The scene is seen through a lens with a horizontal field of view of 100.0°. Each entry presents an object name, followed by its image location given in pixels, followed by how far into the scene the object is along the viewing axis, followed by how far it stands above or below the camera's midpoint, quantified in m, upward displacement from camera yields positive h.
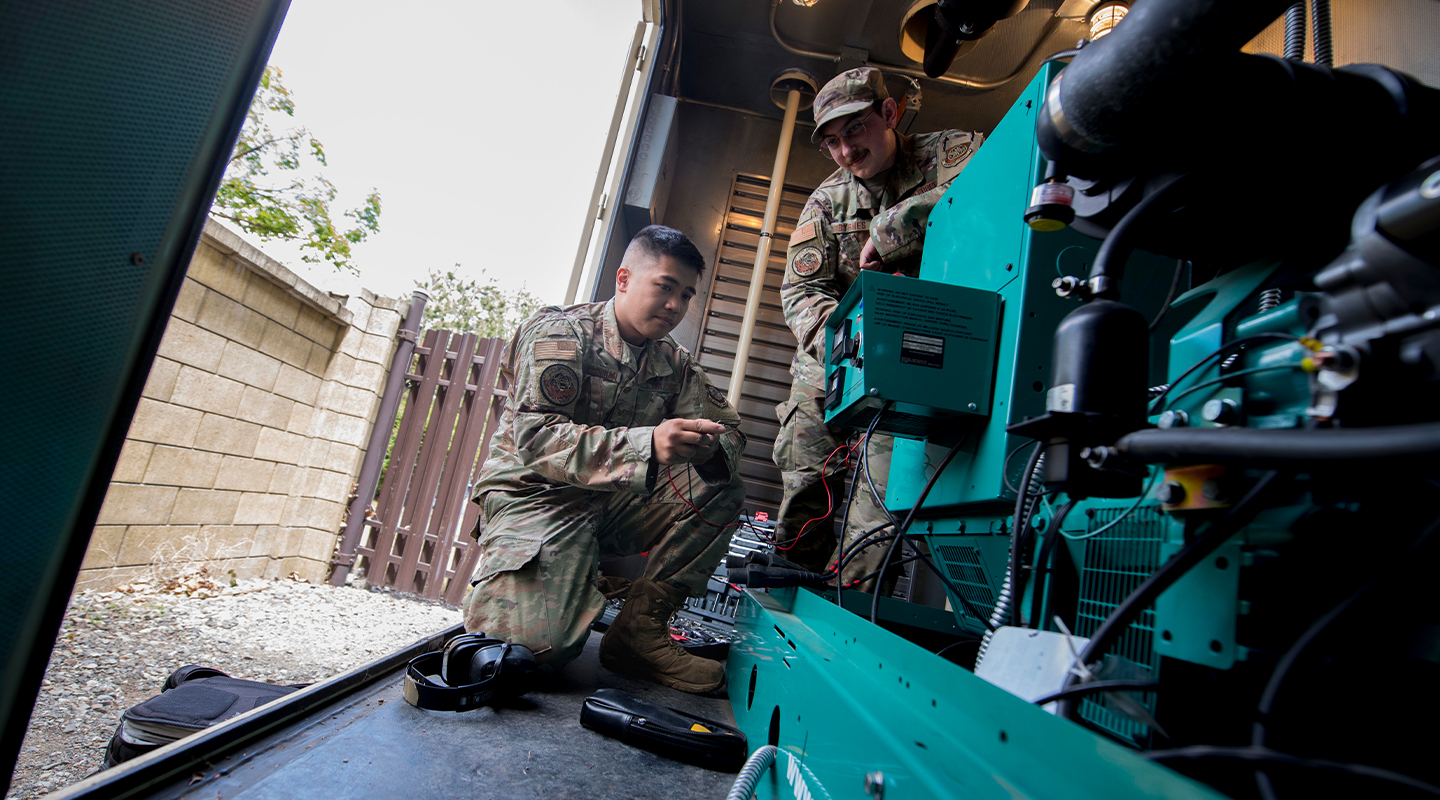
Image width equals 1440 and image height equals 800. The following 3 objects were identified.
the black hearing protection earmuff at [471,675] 1.33 -0.49
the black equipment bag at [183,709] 1.11 -0.59
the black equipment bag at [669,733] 1.25 -0.49
